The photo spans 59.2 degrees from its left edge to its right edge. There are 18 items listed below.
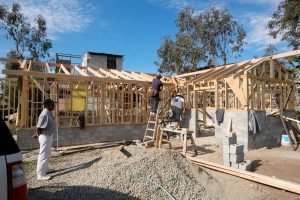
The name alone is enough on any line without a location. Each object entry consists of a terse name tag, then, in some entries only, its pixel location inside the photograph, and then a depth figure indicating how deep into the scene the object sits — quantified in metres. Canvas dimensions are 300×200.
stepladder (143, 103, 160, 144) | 9.05
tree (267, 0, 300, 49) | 17.81
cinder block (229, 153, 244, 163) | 6.50
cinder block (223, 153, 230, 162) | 6.67
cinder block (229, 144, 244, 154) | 6.52
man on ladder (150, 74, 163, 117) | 10.30
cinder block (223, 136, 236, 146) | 6.78
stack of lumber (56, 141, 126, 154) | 8.63
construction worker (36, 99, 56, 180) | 5.53
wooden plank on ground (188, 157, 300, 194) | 5.08
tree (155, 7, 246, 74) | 25.33
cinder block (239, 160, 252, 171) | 6.30
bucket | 10.05
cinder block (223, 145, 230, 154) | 6.70
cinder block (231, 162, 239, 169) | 6.45
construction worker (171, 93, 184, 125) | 10.72
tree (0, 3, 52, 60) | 23.94
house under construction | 9.15
